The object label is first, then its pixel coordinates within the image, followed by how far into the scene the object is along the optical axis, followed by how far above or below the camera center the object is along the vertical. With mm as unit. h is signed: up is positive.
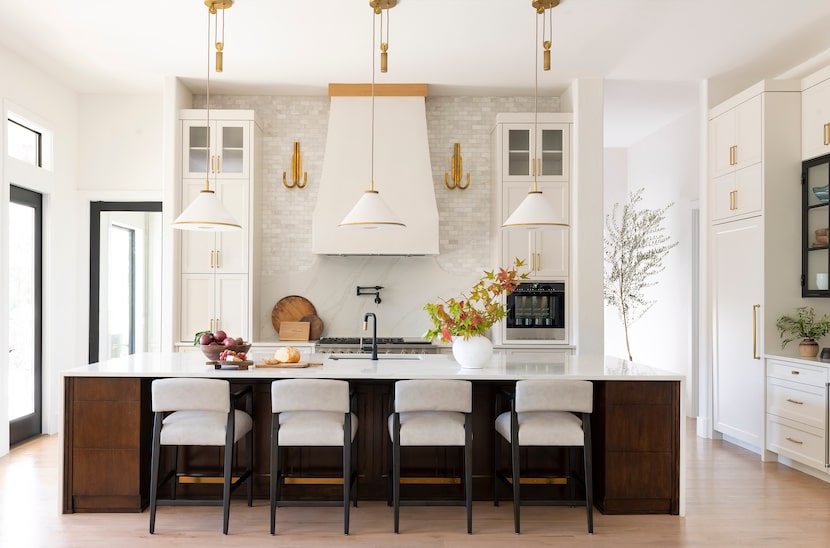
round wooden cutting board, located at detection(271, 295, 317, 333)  6734 -336
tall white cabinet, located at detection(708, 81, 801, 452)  5391 +315
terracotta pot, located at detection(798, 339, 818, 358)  5047 -526
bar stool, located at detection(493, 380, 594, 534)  3785 -818
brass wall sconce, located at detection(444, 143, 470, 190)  6770 +1075
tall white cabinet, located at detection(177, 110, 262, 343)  6348 +334
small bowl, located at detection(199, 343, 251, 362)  4145 -456
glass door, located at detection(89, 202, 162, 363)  6781 -32
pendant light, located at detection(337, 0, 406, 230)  4266 +393
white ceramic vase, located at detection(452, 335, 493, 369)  4242 -469
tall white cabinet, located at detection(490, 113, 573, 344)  6363 +931
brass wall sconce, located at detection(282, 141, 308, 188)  6773 +1079
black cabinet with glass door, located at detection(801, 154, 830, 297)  5137 +404
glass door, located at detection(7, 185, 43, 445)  5781 -337
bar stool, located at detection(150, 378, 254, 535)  3738 -811
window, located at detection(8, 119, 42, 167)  5730 +1161
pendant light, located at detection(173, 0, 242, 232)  4258 +386
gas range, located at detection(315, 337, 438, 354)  6168 -639
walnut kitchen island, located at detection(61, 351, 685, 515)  4047 -947
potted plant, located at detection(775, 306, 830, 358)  5074 -391
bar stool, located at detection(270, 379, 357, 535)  3756 -813
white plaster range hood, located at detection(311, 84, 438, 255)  6316 +959
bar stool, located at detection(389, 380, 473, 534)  3768 -819
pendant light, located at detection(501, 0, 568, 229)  4297 +406
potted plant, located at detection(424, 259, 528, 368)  4191 -280
